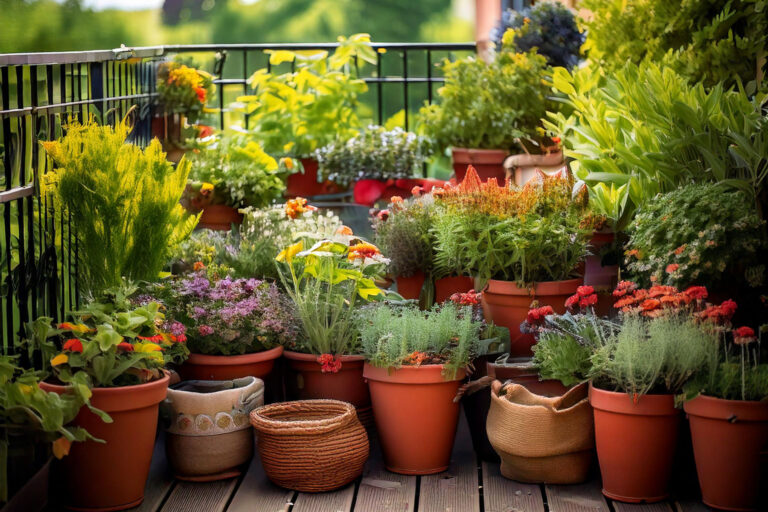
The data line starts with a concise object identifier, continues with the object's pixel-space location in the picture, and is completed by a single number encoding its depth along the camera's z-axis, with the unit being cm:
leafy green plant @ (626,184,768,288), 293
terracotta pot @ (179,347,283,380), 330
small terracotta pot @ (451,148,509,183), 523
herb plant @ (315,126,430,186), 532
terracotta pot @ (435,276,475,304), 407
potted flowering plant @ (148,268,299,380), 327
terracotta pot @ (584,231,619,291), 376
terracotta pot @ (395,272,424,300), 414
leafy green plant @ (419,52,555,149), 520
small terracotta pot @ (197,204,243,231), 495
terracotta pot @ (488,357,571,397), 318
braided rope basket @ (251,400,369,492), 298
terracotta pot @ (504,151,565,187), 480
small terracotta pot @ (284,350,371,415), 340
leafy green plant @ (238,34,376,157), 576
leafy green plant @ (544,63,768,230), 319
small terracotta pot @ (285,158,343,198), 567
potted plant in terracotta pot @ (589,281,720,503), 281
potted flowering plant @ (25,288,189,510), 275
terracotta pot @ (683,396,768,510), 268
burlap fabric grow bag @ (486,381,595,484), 301
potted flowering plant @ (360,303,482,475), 314
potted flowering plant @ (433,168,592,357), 348
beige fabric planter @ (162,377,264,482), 305
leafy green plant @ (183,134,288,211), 486
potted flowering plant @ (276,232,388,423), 339
